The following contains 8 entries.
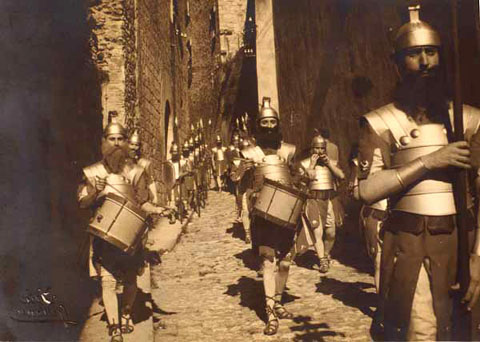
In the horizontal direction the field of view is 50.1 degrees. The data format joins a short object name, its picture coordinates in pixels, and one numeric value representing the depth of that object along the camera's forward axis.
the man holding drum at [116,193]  4.95
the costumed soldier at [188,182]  14.18
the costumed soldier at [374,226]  4.98
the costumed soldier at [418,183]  2.54
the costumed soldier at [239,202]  11.36
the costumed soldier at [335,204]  7.88
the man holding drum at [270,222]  5.15
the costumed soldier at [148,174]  5.51
